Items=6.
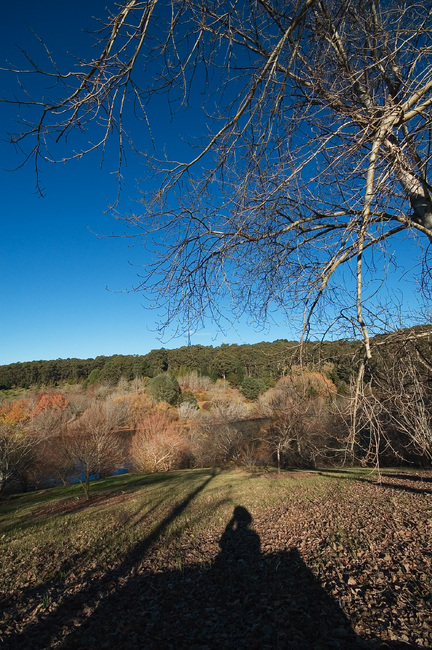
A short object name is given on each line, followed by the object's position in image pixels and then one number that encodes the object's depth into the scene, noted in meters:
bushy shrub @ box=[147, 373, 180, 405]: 49.50
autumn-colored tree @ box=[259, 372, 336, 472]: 19.45
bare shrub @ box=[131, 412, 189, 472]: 26.42
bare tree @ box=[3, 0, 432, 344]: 2.17
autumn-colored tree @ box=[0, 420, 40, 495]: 19.62
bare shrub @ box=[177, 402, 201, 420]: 42.94
